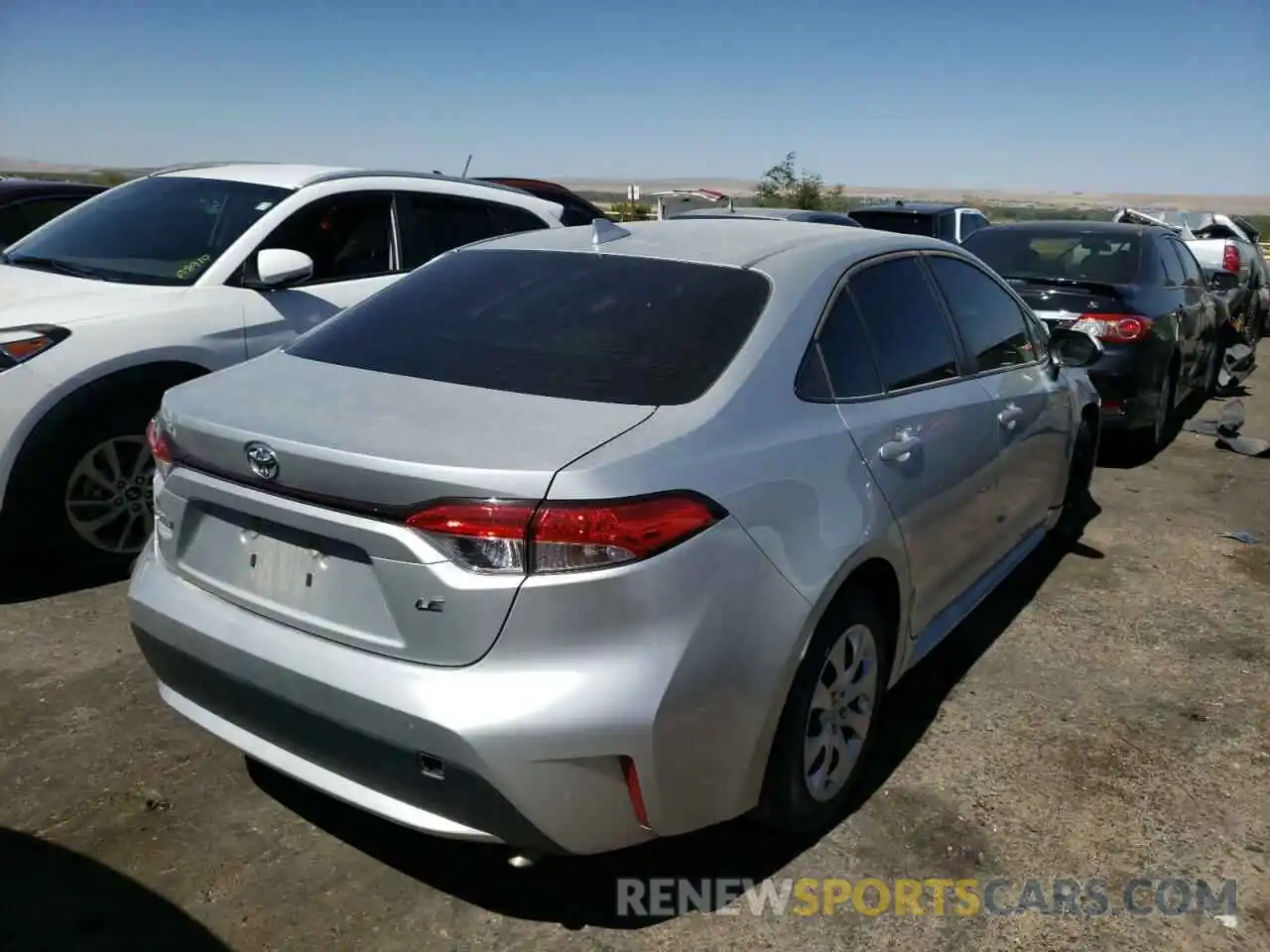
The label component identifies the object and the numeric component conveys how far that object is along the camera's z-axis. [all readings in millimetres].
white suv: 4137
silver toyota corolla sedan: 2137
